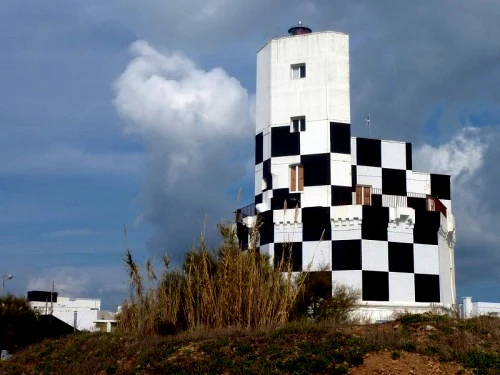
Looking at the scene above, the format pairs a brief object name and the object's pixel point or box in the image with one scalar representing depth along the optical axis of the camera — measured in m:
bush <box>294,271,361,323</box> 21.83
